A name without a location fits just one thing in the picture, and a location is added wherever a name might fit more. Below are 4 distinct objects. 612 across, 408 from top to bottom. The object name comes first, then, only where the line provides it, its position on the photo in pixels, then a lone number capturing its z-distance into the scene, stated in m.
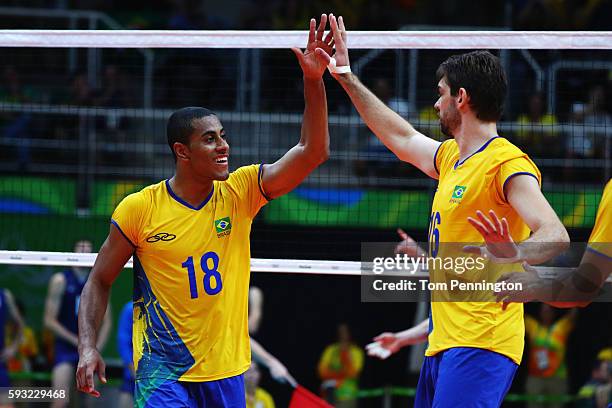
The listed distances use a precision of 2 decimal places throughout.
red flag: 15.52
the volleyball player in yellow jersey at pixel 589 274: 10.15
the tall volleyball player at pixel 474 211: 10.33
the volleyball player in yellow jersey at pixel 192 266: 11.23
